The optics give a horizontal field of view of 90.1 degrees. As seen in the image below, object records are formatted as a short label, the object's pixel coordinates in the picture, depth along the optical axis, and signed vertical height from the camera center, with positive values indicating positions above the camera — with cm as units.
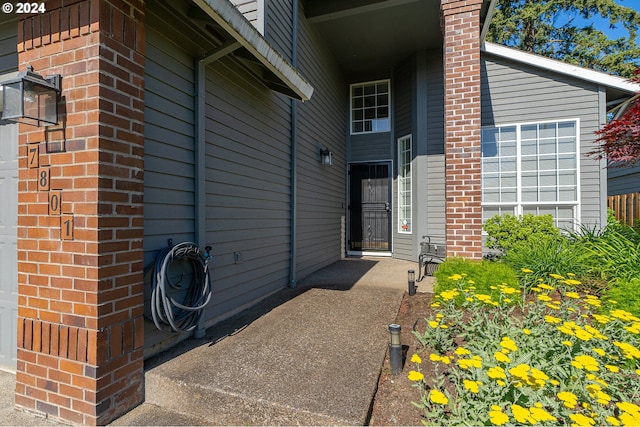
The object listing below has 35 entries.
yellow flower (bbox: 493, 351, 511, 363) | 158 -70
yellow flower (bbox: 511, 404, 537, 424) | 127 -80
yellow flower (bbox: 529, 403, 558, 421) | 124 -78
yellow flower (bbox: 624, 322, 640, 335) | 194 -68
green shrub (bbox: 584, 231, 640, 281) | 308 -40
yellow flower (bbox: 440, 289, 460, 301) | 245 -60
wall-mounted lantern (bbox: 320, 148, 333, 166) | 575 +108
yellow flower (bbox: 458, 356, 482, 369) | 160 -74
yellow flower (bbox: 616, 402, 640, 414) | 134 -81
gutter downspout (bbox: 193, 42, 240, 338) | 269 +60
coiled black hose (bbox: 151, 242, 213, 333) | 214 -56
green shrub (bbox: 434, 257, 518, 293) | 283 -53
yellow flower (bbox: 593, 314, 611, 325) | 202 -65
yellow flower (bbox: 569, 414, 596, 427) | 126 -81
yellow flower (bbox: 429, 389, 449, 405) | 142 -82
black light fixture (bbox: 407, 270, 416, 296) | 361 -75
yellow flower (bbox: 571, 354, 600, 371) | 155 -72
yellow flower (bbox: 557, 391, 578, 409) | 134 -78
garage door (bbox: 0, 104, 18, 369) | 229 -18
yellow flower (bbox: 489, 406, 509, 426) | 125 -80
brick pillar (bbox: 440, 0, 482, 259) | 354 +97
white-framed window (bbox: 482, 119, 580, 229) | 550 +85
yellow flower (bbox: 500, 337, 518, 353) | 169 -69
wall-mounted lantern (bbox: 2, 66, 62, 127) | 171 +65
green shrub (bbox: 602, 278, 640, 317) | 239 -62
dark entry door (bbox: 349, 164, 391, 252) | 714 +21
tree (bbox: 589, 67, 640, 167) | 348 +91
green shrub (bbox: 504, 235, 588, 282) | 317 -42
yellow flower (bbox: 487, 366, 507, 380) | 150 -75
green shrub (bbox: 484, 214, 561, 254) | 430 -17
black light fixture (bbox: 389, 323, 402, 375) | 209 -88
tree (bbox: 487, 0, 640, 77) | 1223 +765
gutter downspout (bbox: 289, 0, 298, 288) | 456 +79
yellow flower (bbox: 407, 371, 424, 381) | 157 -80
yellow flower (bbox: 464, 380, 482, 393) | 142 -77
